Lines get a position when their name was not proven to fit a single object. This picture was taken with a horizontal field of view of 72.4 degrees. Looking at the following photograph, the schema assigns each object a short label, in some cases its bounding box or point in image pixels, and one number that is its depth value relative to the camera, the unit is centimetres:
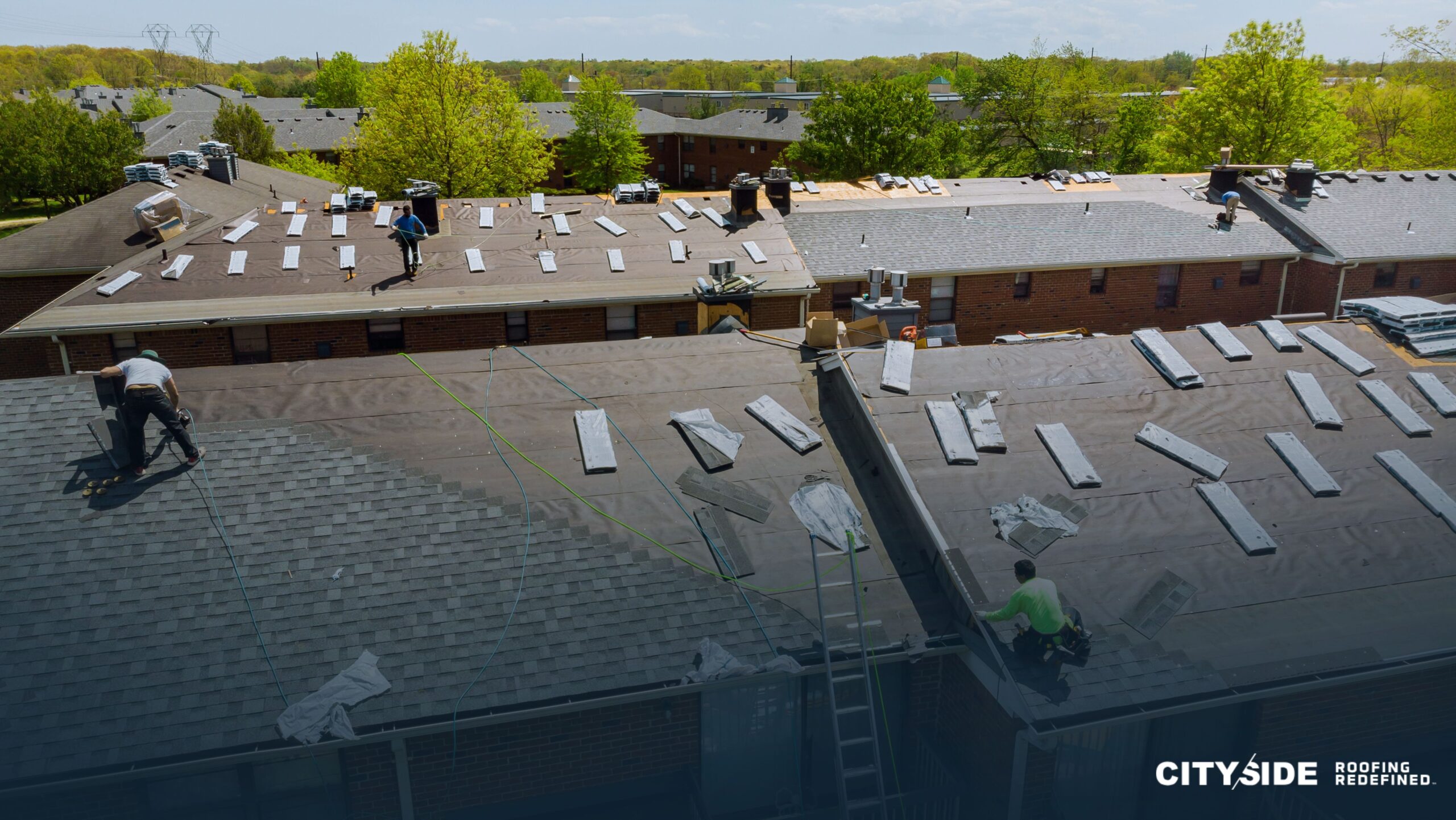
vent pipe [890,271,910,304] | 1972
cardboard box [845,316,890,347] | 1734
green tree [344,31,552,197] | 4234
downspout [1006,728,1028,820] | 1121
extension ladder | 1098
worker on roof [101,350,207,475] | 1243
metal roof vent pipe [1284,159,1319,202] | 3186
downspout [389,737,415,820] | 1074
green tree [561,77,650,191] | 6875
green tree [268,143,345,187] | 5469
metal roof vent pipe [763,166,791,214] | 2975
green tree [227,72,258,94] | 15600
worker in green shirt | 1081
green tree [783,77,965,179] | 5425
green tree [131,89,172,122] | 8900
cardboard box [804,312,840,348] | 1611
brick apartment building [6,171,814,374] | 2256
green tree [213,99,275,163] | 5991
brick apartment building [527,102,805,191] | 7919
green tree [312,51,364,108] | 11194
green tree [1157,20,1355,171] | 4650
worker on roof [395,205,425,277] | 2406
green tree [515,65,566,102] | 11500
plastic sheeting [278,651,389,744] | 1009
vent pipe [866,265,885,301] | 2000
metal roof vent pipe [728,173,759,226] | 2783
